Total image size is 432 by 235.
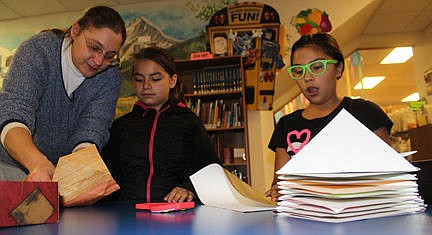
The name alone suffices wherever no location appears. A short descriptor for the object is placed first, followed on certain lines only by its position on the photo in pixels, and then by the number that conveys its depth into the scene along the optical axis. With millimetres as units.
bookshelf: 3729
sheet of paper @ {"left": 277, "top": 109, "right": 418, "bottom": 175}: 500
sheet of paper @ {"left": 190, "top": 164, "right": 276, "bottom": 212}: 792
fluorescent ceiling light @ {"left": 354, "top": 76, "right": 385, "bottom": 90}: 7621
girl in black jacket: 1567
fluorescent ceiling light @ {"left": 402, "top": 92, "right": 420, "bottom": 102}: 9409
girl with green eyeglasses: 1384
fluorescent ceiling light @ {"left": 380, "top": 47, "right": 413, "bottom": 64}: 5979
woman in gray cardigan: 1207
